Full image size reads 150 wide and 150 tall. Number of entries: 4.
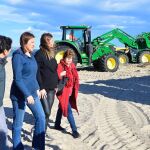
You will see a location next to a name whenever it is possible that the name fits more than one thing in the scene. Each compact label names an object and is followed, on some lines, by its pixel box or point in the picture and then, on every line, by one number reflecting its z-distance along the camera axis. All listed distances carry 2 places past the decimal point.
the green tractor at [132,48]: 14.36
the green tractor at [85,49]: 11.50
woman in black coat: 3.58
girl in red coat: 4.00
